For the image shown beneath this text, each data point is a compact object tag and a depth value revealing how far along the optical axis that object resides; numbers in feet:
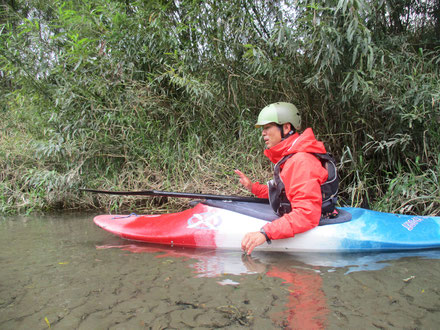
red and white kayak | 7.73
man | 7.06
